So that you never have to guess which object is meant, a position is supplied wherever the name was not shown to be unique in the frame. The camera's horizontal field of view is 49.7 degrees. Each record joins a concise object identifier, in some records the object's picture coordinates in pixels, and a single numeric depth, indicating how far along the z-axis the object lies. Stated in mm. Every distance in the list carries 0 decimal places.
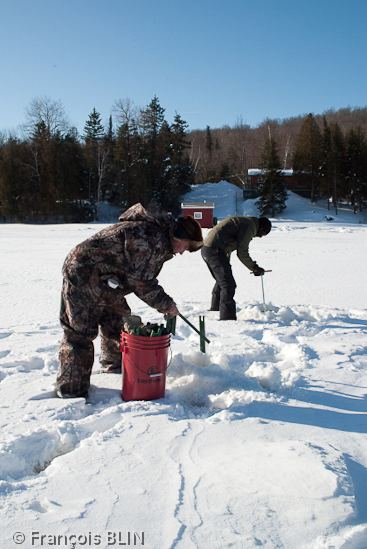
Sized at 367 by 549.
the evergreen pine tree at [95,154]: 34156
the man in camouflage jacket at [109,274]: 2871
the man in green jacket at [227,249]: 5352
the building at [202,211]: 28109
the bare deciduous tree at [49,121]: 34906
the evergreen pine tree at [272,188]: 33606
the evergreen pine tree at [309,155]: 38656
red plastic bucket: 2881
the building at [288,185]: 39094
